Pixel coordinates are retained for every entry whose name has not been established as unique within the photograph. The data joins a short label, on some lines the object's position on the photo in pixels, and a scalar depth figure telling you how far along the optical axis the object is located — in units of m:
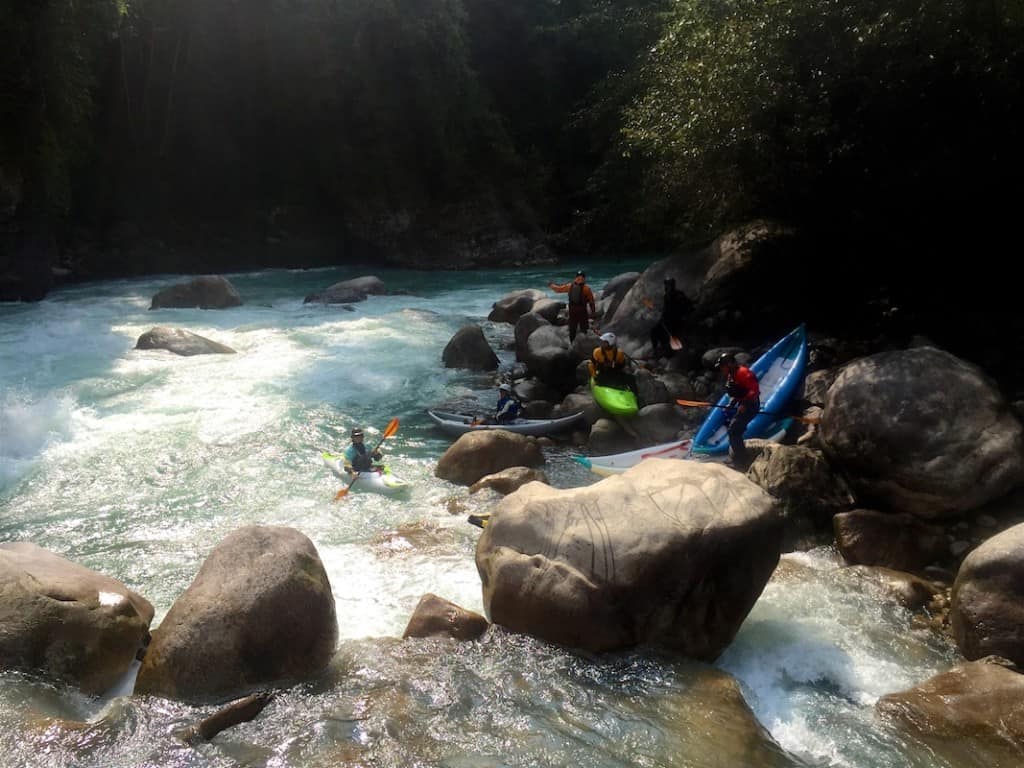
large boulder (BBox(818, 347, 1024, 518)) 5.87
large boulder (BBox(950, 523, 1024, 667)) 4.48
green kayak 8.78
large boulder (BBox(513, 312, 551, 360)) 12.26
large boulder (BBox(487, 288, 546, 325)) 15.39
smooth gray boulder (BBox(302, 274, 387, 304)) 17.20
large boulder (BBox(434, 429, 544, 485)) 7.82
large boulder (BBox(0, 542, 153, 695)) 4.17
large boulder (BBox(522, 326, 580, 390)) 10.66
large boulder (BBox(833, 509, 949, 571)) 5.84
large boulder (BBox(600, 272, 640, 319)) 13.08
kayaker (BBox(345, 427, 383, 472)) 7.59
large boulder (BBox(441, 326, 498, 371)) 12.04
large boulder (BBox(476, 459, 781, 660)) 4.53
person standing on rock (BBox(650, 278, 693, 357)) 10.47
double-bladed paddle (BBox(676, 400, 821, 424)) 7.61
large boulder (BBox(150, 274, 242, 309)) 16.27
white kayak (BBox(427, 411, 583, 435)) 8.98
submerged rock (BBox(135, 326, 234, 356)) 12.00
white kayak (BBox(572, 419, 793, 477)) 7.86
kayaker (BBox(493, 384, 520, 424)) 9.09
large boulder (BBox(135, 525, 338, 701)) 4.16
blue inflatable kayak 7.91
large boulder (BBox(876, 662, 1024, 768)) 3.79
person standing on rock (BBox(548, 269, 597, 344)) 11.04
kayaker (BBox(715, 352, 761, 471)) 7.37
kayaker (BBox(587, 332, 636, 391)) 9.12
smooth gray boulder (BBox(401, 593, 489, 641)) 4.76
